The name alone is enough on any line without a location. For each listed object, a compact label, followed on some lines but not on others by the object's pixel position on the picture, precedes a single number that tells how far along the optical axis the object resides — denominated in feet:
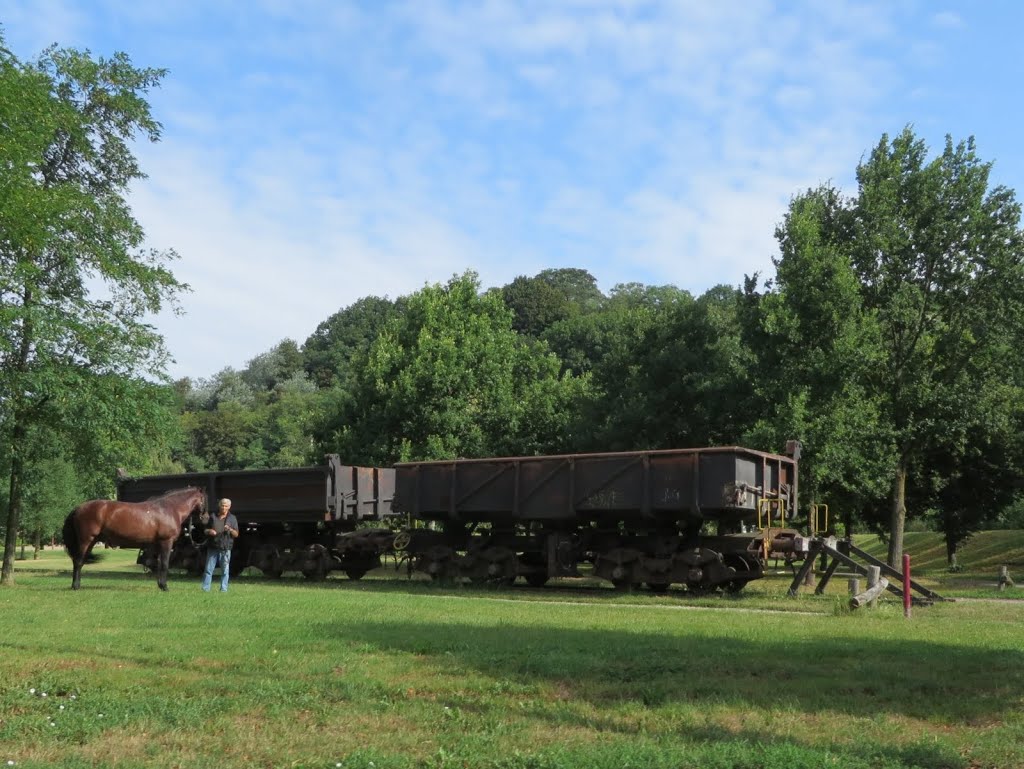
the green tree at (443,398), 128.47
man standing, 63.58
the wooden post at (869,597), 52.42
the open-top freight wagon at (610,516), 67.82
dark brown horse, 65.62
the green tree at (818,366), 89.35
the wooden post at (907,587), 51.26
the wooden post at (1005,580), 83.46
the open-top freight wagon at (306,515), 84.12
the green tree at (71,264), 62.54
